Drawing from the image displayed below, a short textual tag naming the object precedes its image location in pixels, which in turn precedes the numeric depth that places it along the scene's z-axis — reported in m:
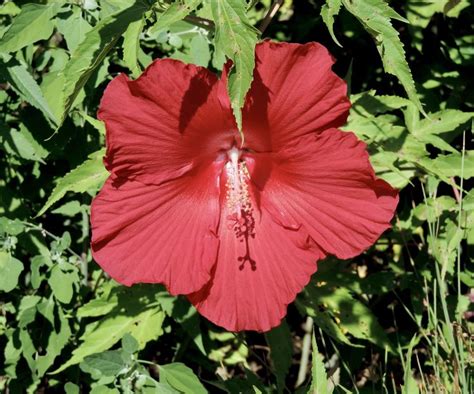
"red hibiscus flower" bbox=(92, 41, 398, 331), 1.72
